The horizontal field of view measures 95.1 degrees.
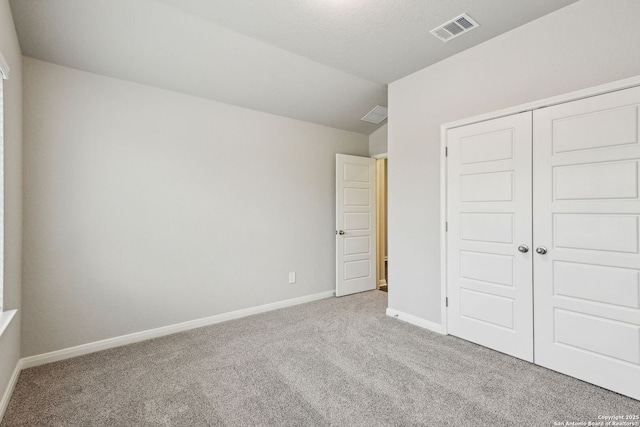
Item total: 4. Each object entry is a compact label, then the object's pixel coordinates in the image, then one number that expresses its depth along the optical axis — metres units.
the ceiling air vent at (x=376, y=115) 4.06
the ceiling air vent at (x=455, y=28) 2.36
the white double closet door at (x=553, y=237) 1.96
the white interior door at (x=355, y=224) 4.29
